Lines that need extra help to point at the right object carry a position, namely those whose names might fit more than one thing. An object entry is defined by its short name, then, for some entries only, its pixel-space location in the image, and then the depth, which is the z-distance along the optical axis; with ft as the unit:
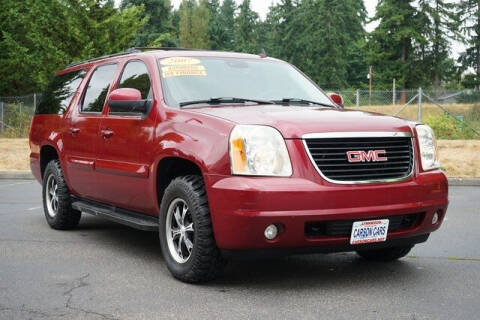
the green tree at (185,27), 301.43
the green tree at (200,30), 296.71
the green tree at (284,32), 291.17
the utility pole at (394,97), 84.07
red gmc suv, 15.81
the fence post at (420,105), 74.38
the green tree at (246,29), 327.26
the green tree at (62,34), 93.25
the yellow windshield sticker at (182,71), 20.08
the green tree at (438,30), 222.07
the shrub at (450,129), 72.90
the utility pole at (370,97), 83.79
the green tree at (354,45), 298.97
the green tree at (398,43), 219.41
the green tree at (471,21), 233.96
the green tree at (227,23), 319.68
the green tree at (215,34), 309.83
